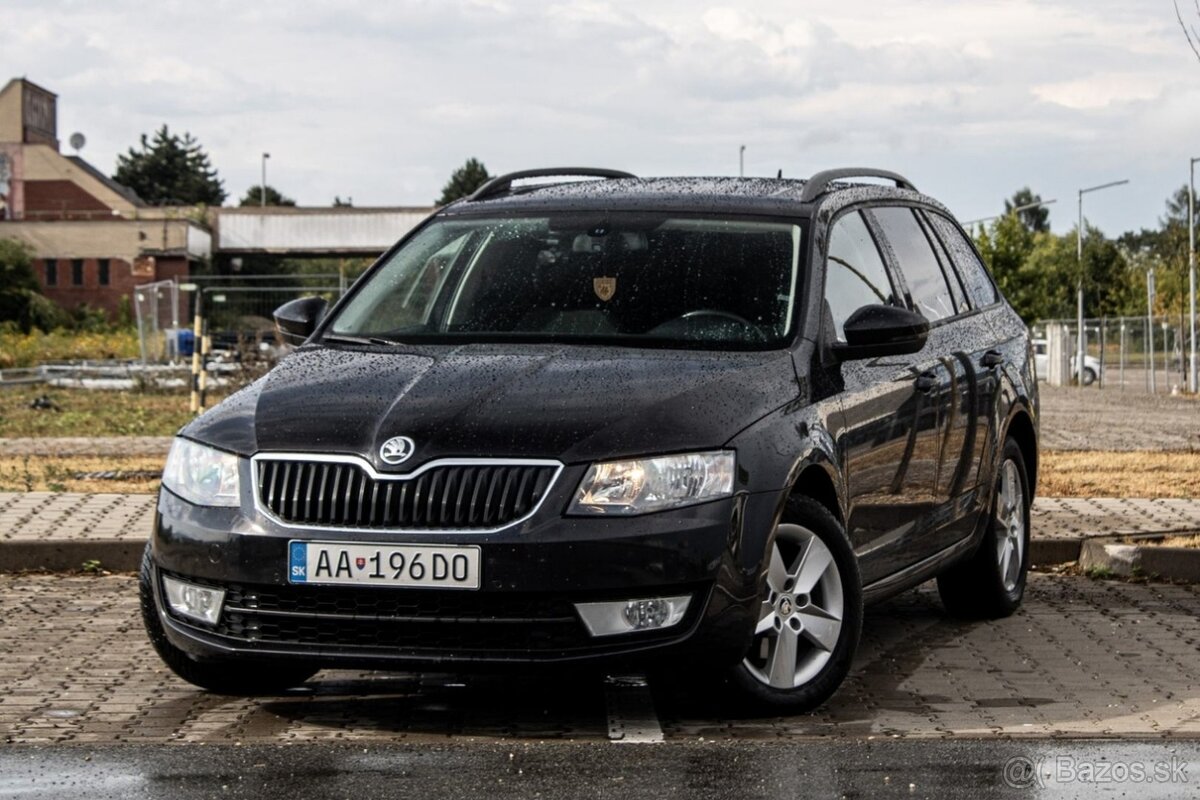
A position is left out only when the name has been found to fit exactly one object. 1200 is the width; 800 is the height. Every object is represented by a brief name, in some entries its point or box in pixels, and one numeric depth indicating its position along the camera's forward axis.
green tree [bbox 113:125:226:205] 148.62
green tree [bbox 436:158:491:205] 170.12
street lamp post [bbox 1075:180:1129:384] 55.32
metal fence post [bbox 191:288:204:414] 28.56
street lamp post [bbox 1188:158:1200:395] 42.72
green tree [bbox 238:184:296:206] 154.59
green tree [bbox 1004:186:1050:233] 176.75
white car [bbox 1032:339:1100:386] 58.64
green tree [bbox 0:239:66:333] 79.00
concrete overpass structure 86.44
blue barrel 44.75
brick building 84.19
